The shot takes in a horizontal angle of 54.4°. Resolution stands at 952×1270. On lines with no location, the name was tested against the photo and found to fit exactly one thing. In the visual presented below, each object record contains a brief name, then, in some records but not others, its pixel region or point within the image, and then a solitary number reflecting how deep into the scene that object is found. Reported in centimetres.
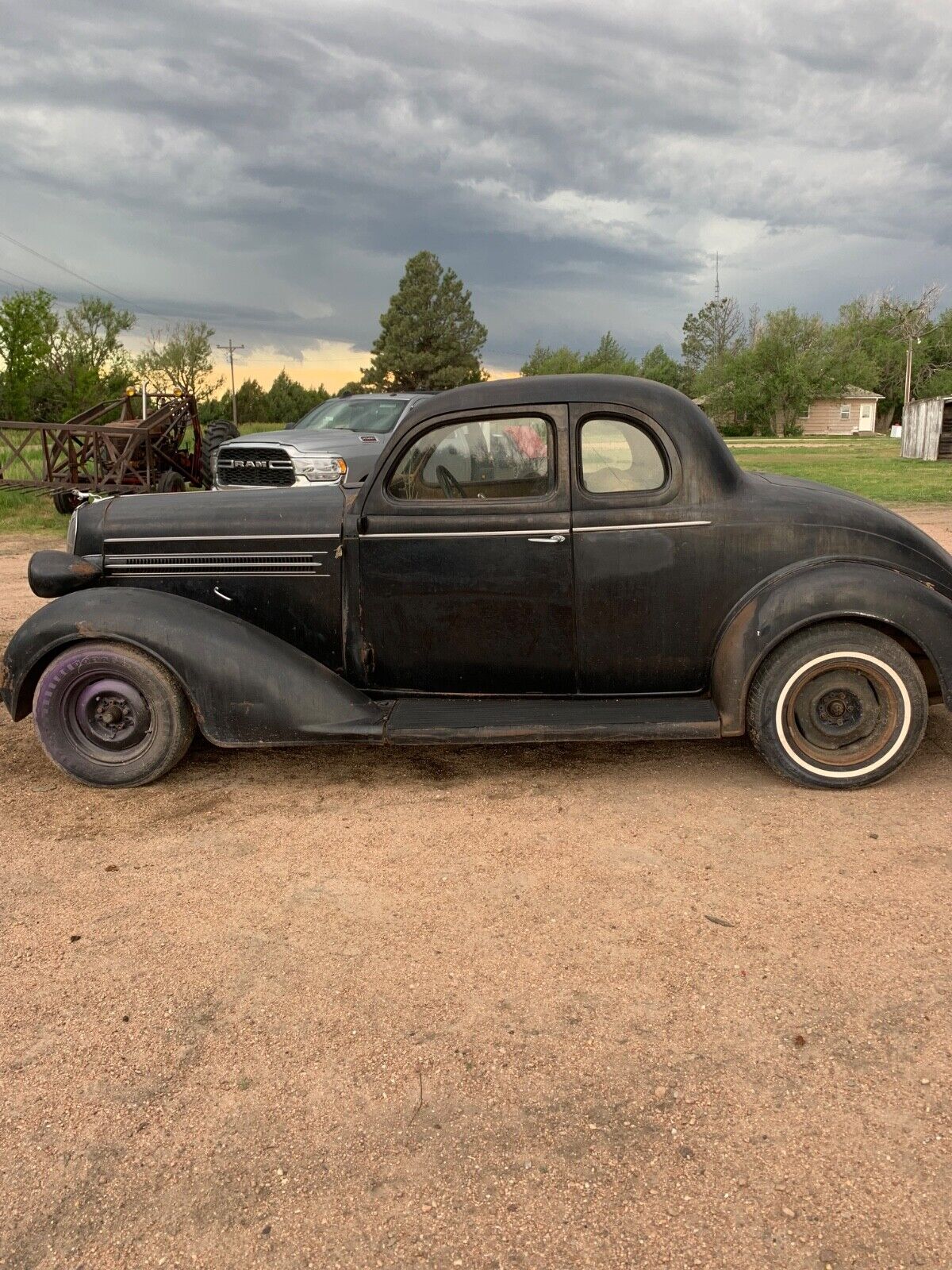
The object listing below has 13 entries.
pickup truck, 1130
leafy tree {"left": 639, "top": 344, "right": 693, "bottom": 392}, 9104
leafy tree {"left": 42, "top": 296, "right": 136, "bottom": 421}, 6688
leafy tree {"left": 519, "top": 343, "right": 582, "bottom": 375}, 8588
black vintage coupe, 420
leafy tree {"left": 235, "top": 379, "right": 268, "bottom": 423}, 8269
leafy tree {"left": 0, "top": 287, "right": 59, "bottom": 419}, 6159
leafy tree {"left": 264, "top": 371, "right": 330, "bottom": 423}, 8431
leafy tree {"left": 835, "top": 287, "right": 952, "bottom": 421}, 7538
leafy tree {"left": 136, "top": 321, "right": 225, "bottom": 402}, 7175
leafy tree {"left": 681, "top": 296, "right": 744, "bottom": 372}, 9531
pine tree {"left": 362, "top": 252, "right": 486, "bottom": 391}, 7294
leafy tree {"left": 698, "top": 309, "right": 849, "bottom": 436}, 6669
